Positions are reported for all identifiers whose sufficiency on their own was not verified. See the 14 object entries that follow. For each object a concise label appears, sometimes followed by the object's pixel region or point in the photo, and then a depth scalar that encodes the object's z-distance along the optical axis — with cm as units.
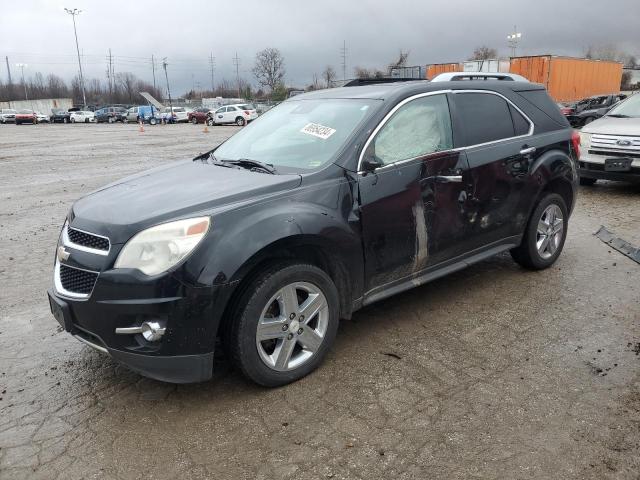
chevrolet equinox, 288
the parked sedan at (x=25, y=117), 5188
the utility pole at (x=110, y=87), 10087
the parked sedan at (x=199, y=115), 4706
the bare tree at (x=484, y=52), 7950
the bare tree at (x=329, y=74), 8738
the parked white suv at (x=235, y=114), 3900
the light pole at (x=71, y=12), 6850
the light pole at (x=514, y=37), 6303
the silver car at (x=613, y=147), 853
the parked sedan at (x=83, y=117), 5503
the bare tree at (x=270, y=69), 8656
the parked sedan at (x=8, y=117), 5481
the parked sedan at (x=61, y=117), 5562
